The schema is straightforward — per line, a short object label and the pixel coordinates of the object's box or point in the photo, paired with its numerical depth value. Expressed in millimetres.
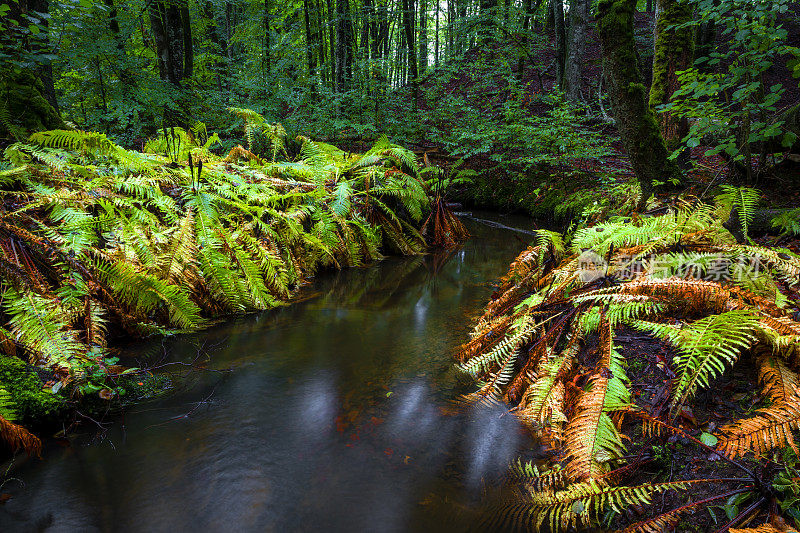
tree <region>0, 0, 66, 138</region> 3598
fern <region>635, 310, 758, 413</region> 1601
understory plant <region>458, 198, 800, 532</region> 1342
